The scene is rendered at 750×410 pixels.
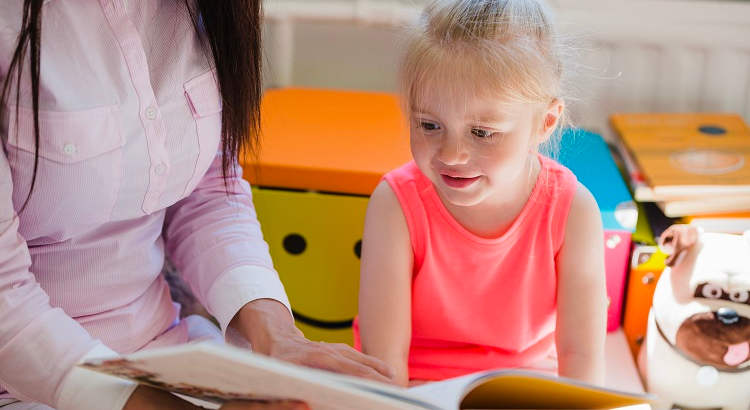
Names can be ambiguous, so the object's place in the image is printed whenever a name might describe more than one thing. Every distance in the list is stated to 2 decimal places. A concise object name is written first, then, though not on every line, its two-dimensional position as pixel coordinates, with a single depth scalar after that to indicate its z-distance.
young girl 0.86
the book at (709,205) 1.24
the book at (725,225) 1.23
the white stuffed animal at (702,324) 1.10
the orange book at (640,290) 1.25
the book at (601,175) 1.24
